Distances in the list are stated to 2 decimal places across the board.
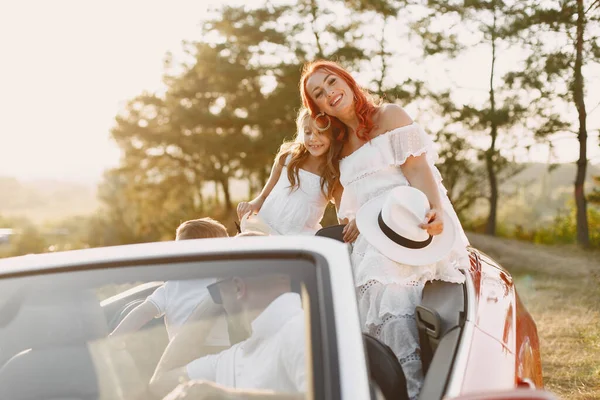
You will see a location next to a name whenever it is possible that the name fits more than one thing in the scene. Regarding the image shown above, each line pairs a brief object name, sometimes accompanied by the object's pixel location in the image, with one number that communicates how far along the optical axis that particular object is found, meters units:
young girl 3.79
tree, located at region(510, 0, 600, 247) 18.05
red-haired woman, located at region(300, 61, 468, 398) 2.72
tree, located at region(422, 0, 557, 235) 19.48
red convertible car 1.53
